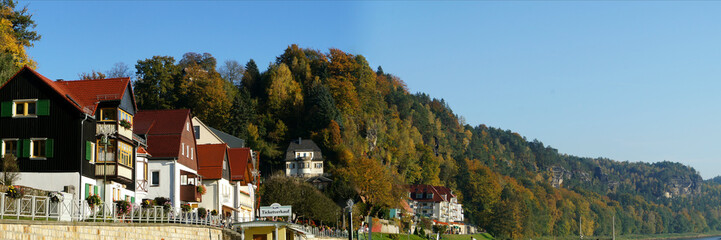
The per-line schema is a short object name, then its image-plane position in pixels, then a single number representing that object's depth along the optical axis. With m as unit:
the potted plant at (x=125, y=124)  45.99
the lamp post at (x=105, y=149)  41.12
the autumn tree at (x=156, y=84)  118.94
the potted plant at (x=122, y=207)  36.41
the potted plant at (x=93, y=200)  33.54
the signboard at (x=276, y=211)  50.34
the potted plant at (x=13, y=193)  27.48
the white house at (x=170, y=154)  57.78
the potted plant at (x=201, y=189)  61.00
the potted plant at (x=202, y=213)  48.25
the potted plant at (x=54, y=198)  29.53
